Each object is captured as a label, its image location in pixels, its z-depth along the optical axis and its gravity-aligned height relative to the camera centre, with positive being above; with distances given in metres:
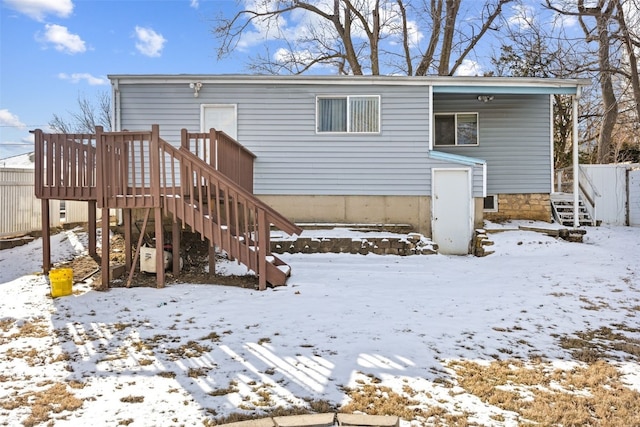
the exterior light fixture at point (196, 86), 9.53 +2.91
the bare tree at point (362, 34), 17.36 +7.91
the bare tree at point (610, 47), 12.60 +5.30
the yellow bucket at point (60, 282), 5.45 -0.98
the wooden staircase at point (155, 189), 6.00 +0.32
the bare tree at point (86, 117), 22.60 +5.21
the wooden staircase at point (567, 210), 11.52 -0.05
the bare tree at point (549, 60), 14.34 +5.86
